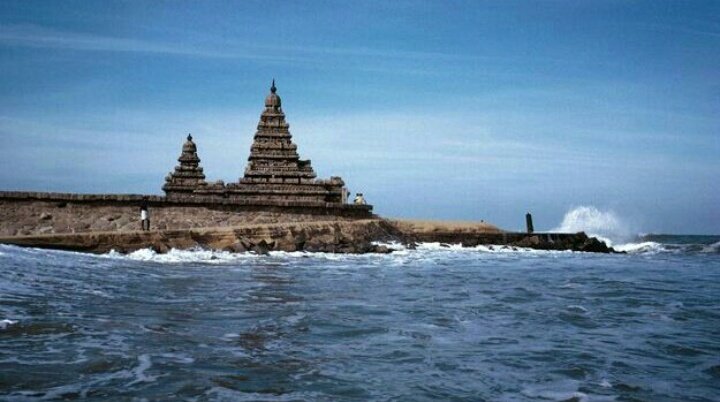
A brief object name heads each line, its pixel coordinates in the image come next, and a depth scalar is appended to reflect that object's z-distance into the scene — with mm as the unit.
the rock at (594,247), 31797
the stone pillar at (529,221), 34156
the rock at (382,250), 23922
